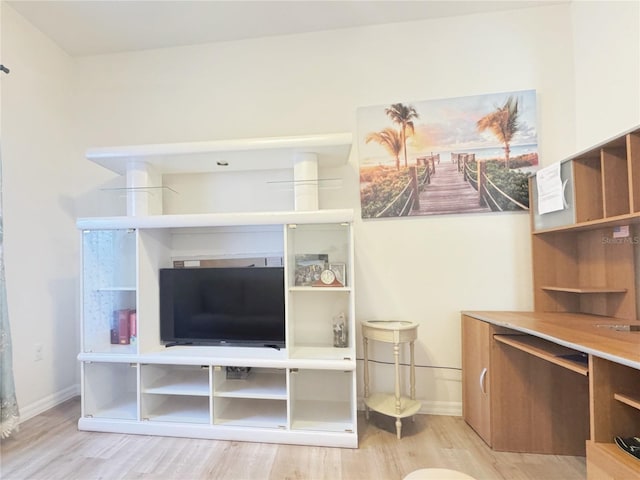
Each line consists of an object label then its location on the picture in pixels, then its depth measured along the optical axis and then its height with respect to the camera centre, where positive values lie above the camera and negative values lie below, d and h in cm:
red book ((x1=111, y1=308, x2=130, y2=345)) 245 -57
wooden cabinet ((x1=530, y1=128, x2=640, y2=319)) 168 +4
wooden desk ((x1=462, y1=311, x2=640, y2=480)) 156 -79
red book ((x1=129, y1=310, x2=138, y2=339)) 245 -54
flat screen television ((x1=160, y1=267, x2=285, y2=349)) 231 -41
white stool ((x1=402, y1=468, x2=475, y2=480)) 127 -93
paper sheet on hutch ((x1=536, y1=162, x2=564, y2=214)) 194 +36
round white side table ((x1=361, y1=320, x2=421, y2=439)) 207 -87
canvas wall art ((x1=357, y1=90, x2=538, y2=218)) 238 +72
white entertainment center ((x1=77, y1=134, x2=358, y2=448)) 209 -47
